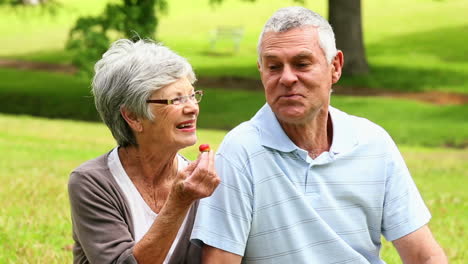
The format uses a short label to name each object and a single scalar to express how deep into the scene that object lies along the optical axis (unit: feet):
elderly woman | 11.66
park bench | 125.70
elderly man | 11.15
